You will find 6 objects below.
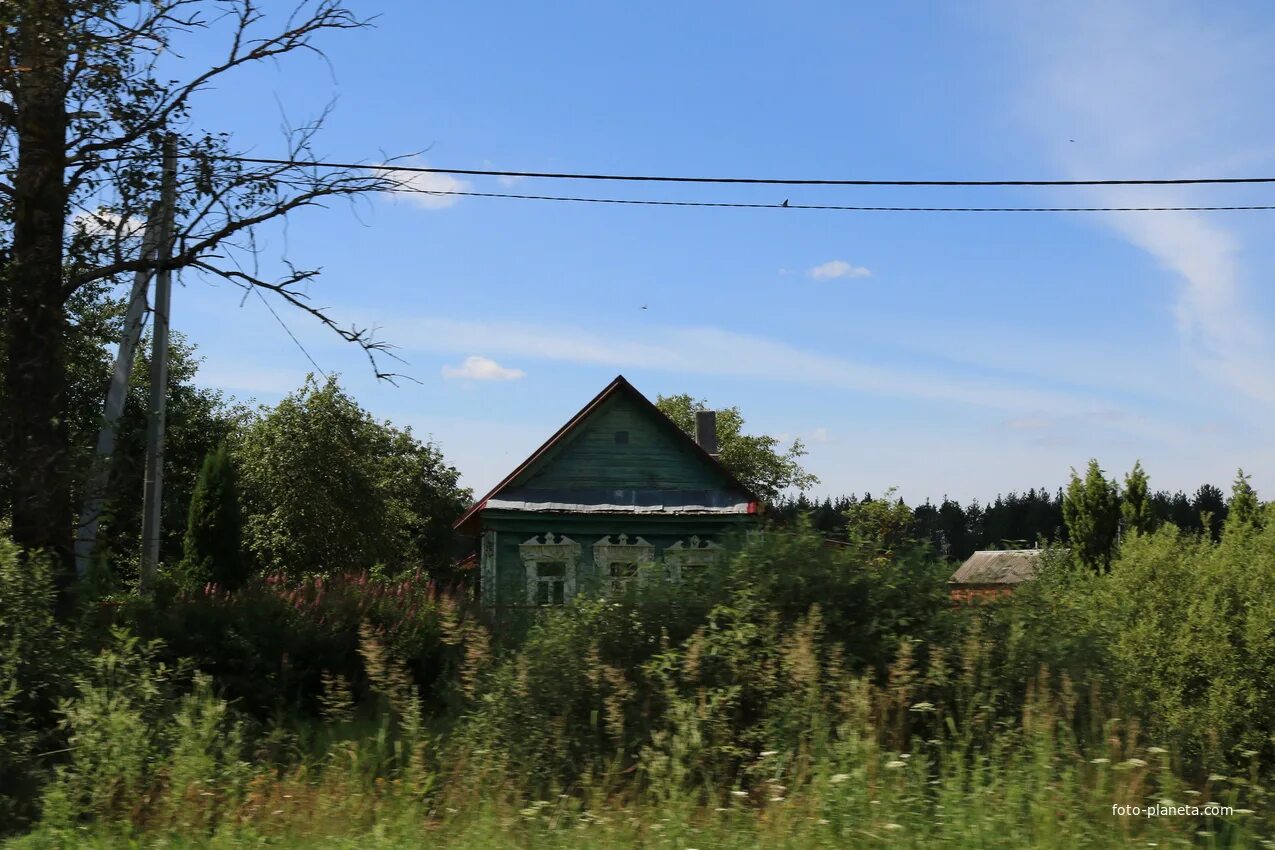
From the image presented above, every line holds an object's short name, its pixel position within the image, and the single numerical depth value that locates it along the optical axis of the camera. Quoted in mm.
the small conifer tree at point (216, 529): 28422
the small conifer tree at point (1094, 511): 26219
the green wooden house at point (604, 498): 23938
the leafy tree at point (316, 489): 42656
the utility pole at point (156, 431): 15711
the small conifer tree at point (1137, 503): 24422
